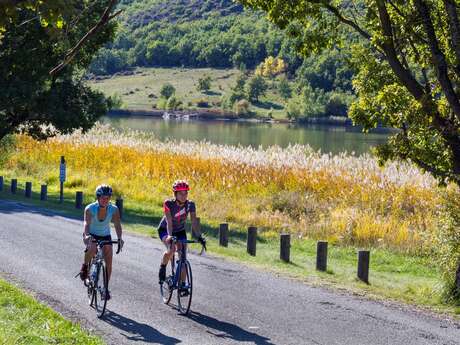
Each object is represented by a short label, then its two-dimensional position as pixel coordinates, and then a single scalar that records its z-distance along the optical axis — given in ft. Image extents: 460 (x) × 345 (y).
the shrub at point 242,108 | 598.34
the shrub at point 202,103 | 633.61
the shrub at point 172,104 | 609.83
